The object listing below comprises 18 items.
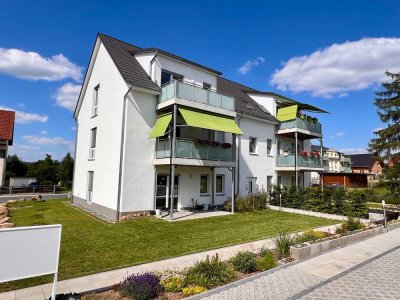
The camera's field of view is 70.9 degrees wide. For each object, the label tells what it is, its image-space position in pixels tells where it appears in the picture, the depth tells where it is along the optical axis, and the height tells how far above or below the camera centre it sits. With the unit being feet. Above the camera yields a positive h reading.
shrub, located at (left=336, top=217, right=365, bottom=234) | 39.93 -6.83
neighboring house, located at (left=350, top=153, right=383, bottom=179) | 270.46 +14.73
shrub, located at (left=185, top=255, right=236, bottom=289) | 21.56 -7.79
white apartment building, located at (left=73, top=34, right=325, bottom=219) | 52.34 +8.62
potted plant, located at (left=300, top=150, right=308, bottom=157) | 83.15 +7.30
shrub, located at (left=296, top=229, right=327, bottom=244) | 33.45 -7.09
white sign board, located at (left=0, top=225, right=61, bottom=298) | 15.37 -4.51
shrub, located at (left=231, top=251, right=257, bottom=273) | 25.11 -7.69
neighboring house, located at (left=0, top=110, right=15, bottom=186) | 121.39 +16.80
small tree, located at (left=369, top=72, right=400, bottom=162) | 88.89 +18.93
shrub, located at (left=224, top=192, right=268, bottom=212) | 61.82 -5.76
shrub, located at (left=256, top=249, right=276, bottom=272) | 25.70 -7.85
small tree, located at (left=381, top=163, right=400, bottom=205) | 68.81 +0.13
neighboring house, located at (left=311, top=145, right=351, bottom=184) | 256.73 +17.88
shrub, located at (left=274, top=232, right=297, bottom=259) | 29.50 -7.26
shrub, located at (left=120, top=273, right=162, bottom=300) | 18.76 -7.68
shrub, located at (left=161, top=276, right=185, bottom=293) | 20.53 -8.05
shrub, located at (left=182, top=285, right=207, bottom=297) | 19.93 -8.18
